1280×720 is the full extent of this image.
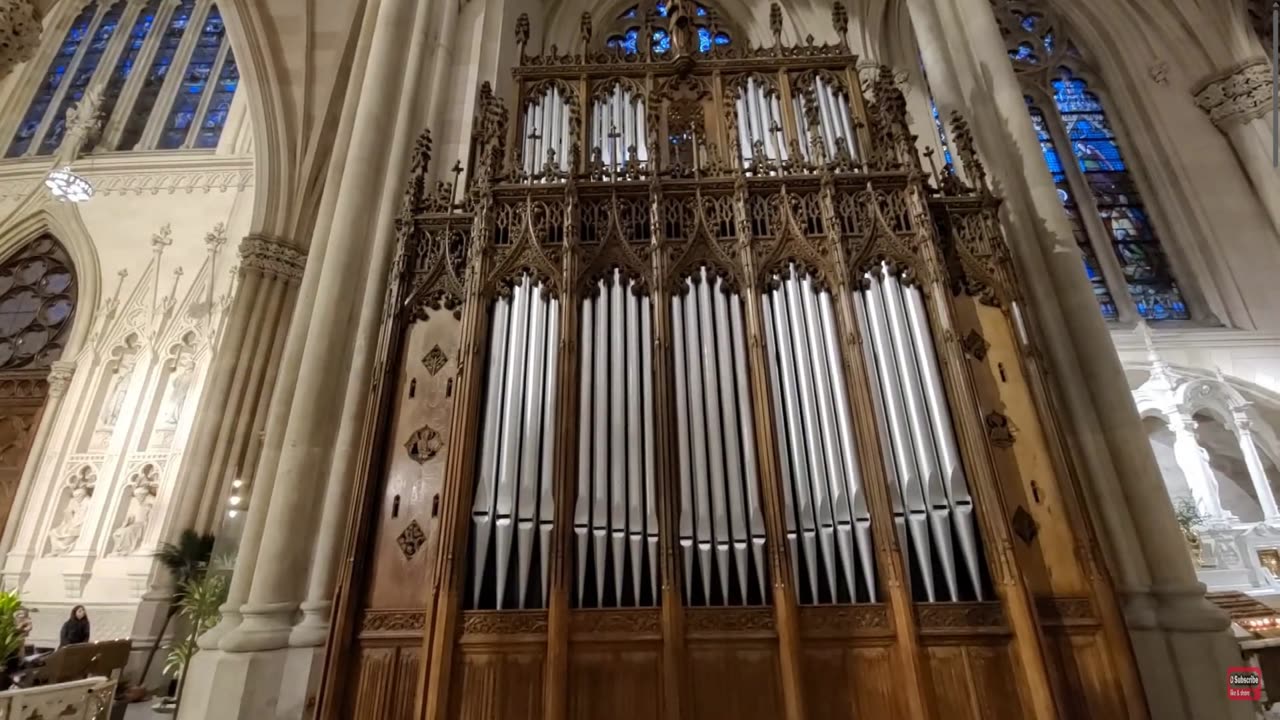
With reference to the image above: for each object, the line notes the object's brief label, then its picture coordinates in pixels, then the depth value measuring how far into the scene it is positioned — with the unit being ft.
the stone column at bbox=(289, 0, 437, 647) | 13.24
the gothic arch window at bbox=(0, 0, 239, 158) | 50.57
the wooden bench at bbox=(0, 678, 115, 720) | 15.70
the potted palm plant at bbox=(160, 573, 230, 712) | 24.53
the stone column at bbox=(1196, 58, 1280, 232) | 32.32
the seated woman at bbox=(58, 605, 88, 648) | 28.07
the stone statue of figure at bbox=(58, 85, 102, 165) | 47.83
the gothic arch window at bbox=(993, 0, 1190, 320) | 33.68
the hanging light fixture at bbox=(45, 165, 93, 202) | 35.35
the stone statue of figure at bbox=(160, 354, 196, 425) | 41.14
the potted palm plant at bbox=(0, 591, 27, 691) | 20.33
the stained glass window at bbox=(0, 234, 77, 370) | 44.68
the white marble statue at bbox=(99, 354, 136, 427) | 41.55
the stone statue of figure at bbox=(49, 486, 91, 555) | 38.60
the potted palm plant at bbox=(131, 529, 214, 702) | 31.35
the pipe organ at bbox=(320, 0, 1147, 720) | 11.86
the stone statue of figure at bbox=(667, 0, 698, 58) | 20.81
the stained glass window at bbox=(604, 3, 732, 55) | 31.12
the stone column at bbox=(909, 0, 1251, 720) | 12.23
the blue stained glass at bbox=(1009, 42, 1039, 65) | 39.60
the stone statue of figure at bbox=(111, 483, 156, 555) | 38.17
